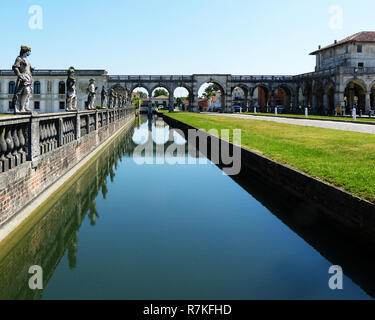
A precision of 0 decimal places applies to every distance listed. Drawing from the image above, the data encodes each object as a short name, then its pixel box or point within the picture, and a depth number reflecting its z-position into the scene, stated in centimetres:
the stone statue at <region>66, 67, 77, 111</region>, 1399
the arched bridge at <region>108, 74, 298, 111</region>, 6700
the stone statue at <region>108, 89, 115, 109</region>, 3106
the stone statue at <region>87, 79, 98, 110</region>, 1905
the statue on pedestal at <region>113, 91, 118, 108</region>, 3274
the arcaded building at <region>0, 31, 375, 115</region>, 4794
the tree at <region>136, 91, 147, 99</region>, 15842
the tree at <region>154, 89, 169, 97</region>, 14161
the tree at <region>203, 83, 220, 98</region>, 13000
